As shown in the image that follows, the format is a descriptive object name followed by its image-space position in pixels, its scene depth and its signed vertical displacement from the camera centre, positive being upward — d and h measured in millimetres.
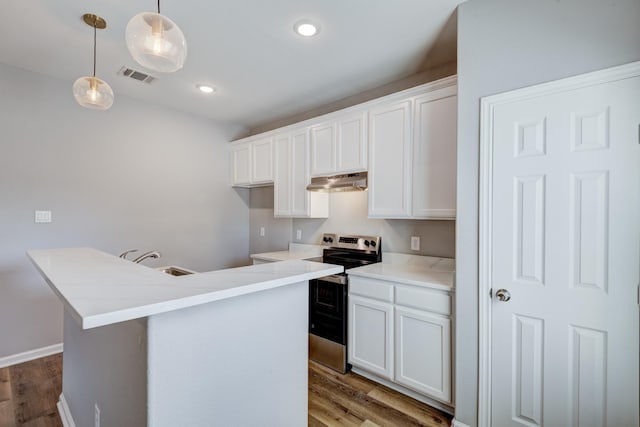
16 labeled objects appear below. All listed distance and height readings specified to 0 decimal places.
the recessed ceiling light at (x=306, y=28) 2000 +1236
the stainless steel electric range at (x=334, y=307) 2531 -829
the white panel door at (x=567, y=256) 1370 -216
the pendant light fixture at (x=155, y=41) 1271 +738
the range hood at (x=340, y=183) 2686 +271
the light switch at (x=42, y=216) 2750 -52
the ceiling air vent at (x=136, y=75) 2674 +1235
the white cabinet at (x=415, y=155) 2174 +440
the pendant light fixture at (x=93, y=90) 1865 +747
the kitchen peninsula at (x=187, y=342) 1028 -535
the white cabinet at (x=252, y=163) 3622 +614
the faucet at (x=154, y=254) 2029 -294
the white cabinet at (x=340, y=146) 2703 +625
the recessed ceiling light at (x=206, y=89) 2982 +1223
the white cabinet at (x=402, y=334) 1986 -873
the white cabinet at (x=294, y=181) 3215 +336
